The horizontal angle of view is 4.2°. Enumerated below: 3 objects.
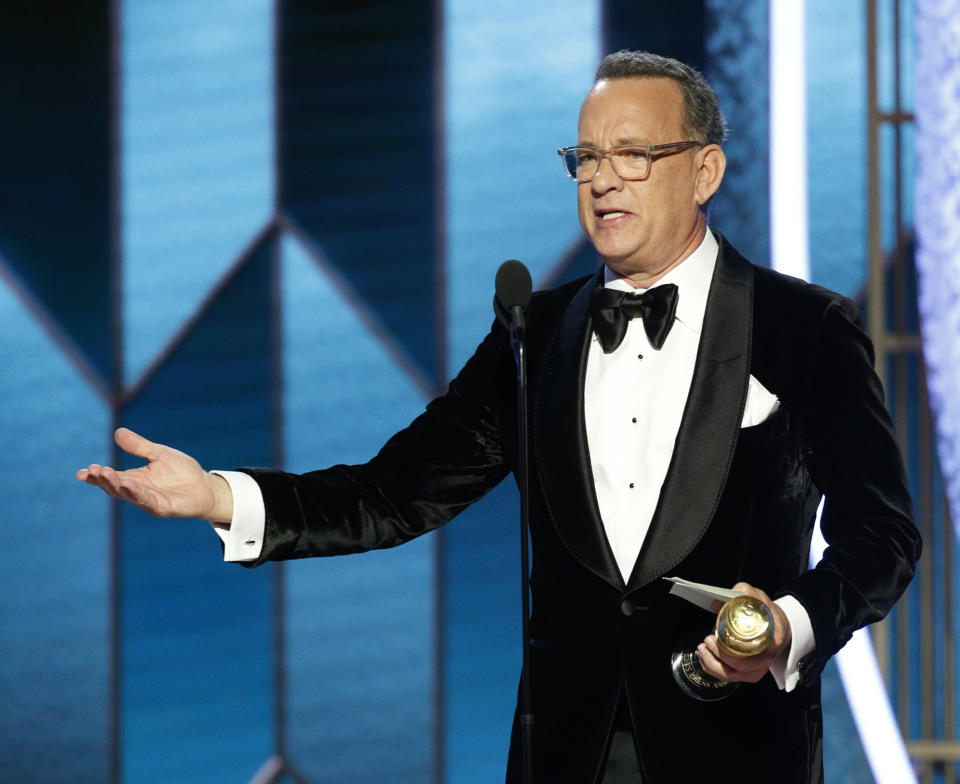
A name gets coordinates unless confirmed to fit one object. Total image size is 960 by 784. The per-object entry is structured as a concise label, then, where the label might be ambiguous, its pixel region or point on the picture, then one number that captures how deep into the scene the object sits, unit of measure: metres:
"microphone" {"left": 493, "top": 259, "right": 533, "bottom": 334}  13.76
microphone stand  13.70
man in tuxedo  13.82
